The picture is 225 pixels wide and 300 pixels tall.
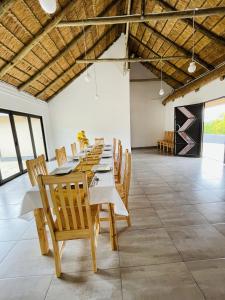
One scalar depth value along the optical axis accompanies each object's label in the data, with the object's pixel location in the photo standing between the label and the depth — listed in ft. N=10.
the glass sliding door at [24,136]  16.56
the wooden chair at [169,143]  22.94
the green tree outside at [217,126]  28.45
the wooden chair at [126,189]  6.30
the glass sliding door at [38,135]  20.33
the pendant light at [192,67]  11.85
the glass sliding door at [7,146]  14.87
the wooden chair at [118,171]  9.19
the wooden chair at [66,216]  4.05
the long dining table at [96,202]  5.00
